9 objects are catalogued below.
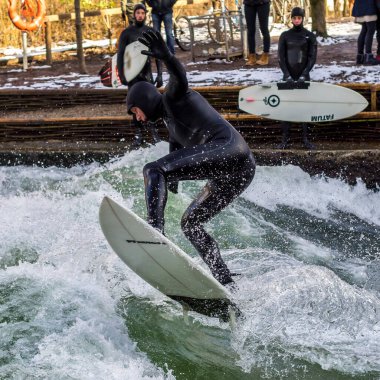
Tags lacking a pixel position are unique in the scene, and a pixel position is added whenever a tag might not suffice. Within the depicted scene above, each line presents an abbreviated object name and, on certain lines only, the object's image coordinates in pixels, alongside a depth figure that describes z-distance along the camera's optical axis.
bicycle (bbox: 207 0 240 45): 15.81
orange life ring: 17.05
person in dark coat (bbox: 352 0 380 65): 13.37
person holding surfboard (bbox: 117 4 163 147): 11.12
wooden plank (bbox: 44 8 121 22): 19.66
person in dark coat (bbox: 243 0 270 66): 13.73
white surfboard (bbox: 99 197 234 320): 5.90
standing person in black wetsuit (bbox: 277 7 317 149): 10.68
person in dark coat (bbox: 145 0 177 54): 14.77
